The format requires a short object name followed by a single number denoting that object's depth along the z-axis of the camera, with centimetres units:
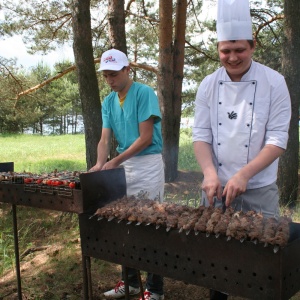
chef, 210
